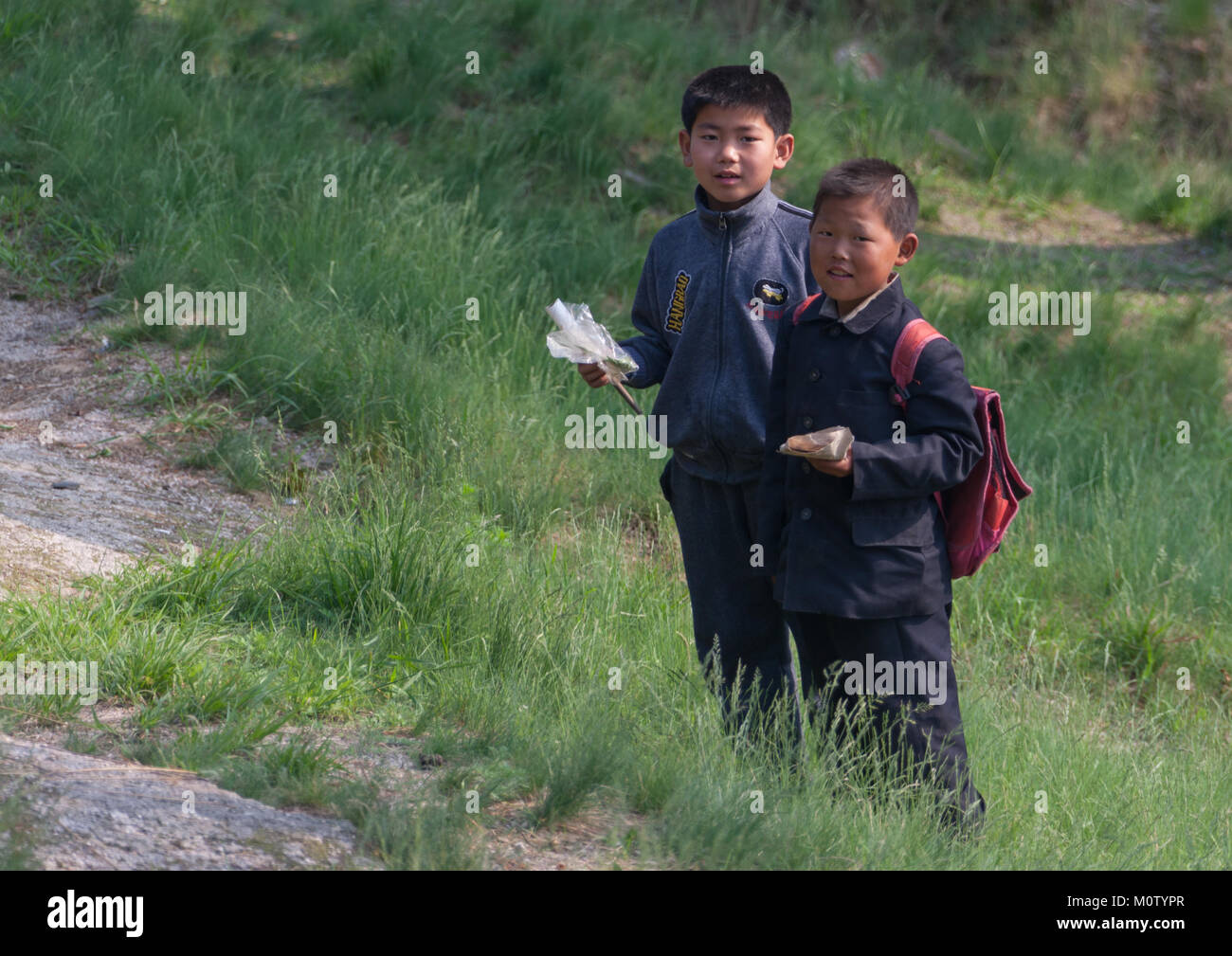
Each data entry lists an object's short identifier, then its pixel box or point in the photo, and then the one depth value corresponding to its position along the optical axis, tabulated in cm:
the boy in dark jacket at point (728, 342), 600
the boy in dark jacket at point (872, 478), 527
